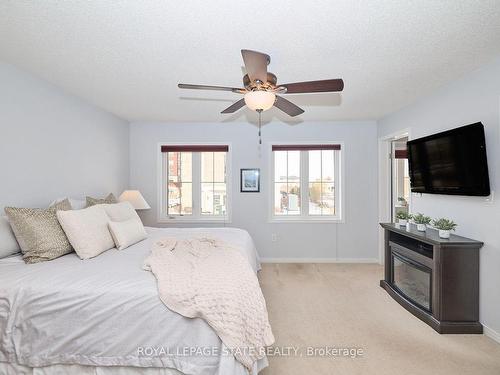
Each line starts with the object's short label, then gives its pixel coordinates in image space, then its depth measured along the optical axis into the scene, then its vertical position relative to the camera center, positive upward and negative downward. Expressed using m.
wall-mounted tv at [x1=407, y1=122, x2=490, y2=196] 2.21 +0.24
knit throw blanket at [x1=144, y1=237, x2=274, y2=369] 1.43 -0.66
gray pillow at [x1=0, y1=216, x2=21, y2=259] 2.01 -0.44
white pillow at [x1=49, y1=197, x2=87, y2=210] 2.63 -0.18
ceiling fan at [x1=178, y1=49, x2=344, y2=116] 1.85 +0.75
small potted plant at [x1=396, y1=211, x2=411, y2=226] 3.10 -0.38
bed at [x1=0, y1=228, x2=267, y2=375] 1.46 -0.86
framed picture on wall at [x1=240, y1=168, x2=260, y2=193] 4.42 +0.11
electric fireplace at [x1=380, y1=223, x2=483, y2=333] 2.32 -0.90
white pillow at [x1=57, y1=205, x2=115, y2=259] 2.12 -0.39
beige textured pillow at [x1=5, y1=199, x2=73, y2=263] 2.01 -0.39
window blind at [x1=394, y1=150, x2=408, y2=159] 4.84 +0.62
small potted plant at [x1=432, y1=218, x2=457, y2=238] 2.44 -0.39
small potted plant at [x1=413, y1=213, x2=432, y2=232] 2.78 -0.39
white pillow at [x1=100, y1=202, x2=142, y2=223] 2.70 -0.28
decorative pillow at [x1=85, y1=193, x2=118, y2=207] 2.80 -0.16
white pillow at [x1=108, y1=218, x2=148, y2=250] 2.40 -0.46
